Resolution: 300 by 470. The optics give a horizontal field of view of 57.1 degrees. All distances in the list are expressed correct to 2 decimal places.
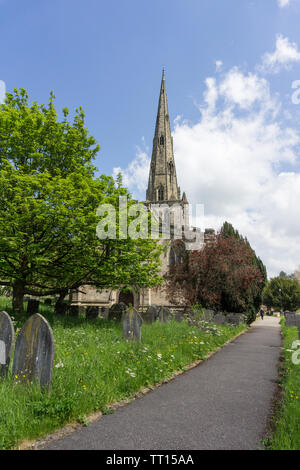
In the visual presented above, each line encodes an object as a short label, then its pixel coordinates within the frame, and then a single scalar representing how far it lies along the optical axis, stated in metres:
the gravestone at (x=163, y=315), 13.46
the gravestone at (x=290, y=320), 21.93
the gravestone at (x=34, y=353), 4.06
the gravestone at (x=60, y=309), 14.41
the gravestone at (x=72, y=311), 14.29
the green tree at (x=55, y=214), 8.89
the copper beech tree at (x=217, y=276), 16.06
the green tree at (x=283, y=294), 48.91
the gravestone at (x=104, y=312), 17.92
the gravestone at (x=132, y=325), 7.83
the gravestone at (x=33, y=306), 12.90
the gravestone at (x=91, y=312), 13.13
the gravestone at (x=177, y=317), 16.07
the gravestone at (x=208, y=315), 15.07
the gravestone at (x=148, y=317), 12.46
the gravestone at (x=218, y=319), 15.73
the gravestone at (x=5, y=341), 4.45
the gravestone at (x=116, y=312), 12.77
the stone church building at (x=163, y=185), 30.86
